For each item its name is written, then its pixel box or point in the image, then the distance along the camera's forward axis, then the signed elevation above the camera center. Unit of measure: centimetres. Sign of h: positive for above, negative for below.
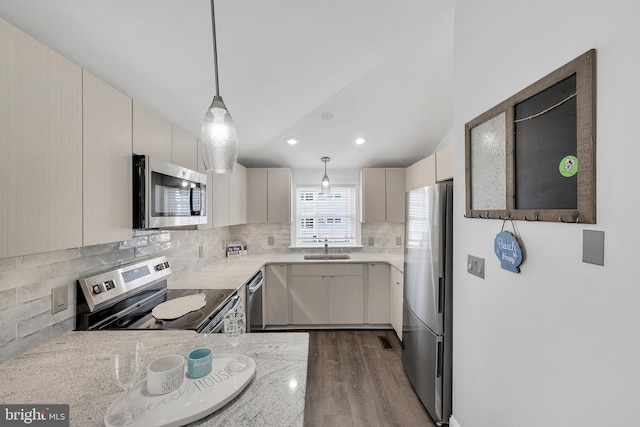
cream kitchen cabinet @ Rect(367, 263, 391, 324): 359 -100
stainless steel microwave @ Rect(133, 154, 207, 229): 149 +11
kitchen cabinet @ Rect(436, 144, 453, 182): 242 +42
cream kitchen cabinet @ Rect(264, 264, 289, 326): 360 -105
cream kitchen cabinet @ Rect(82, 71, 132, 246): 120 +23
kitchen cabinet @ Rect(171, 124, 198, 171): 192 +46
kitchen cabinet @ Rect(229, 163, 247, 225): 327 +20
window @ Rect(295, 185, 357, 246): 432 -3
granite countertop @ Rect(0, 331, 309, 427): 88 -61
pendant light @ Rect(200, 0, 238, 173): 93 +25
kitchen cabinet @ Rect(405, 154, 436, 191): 285 +43
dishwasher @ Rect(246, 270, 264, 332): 274 -92
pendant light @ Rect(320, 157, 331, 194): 366 +36
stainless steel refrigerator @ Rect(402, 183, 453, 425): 196 -61
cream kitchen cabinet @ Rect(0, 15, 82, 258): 89 +23
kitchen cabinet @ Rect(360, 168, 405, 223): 390 +27
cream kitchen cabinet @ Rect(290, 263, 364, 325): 361 -99
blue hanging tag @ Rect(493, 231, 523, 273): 124 -17
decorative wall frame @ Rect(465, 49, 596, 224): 93 +24
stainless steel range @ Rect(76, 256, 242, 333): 153 -56
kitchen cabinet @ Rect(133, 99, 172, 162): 152 +45
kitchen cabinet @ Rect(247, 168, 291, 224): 393 +24
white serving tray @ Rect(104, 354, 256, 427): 82 -58
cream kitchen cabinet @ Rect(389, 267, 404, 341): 316 -98
